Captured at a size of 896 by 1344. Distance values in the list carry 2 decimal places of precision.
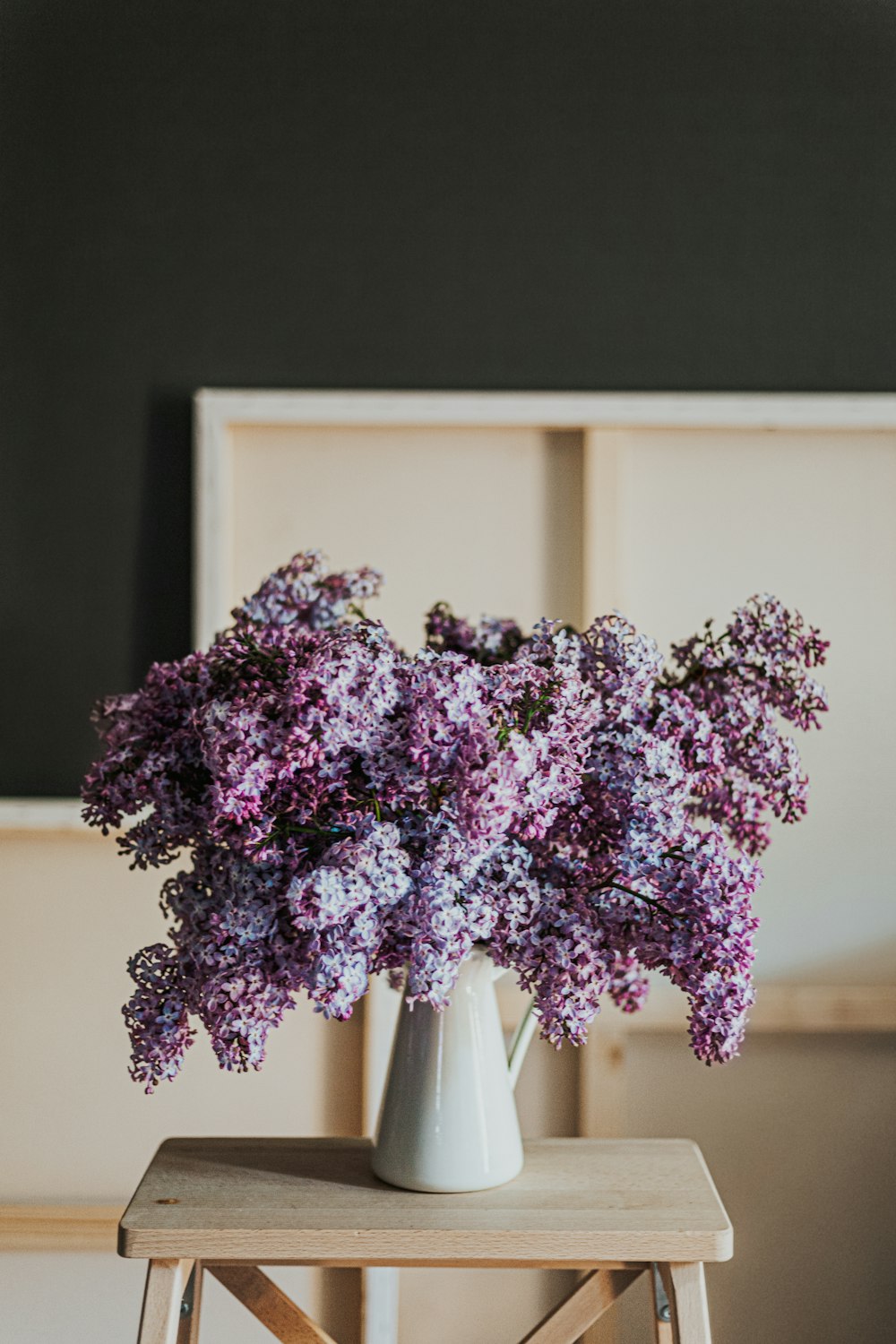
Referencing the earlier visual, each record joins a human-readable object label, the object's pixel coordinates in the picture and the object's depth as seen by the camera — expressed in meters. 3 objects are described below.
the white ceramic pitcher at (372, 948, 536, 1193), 1.10
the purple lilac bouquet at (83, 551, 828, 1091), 0.92
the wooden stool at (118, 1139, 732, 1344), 1.04
